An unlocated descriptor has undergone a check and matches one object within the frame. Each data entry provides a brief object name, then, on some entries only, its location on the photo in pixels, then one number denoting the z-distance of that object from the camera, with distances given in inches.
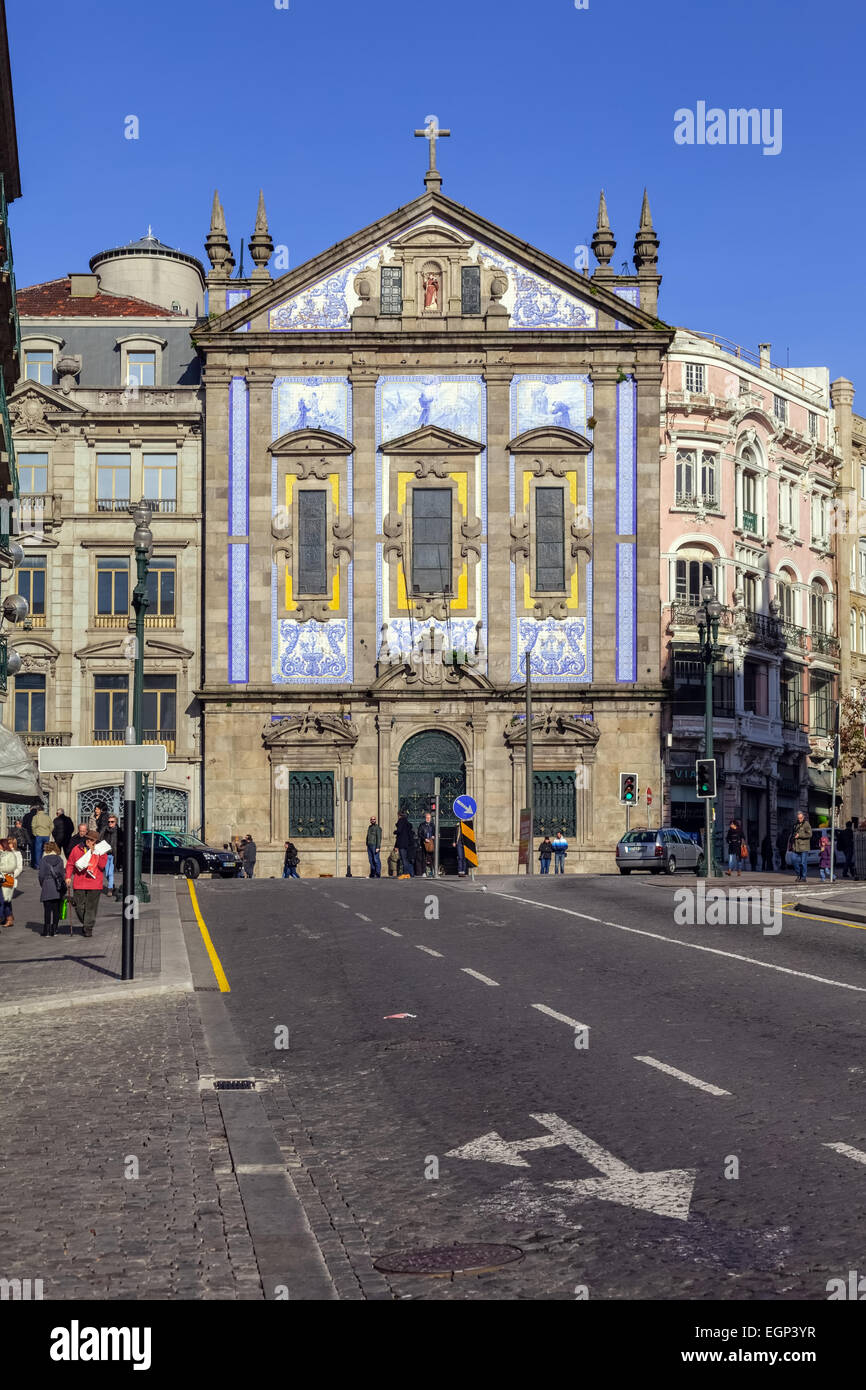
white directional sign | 741.3
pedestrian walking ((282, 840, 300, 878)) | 2231.8
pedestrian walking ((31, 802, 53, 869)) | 1748.3
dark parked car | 2030.0
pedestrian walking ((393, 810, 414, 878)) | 2250.2
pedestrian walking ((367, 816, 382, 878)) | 2198.6
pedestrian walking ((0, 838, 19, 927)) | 1182.9
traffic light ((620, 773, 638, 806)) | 2225.6
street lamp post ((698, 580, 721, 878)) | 1790.1
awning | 978.7
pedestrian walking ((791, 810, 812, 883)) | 1939.0
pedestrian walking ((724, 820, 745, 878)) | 2329.0
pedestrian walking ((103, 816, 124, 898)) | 1600.6
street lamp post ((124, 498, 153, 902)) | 1291.8
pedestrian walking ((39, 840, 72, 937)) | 1104.8
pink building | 2667.3
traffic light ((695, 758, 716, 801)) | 1732.3
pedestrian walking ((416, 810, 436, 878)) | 2255.2
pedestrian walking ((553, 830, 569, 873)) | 2198.6
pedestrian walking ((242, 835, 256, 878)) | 2201.0
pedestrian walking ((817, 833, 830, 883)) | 1958.7
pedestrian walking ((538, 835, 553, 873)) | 2241.6
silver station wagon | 2111.2
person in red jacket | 1063.6
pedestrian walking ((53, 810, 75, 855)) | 1975.9
